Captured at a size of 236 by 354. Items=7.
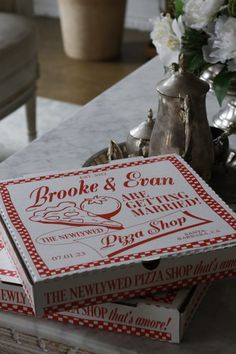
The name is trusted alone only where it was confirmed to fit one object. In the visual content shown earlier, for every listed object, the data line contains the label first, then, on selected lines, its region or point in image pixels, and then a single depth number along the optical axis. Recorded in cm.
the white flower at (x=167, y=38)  178
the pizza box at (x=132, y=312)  128
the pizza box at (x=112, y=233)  125
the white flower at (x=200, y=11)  167
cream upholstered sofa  276
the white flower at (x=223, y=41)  167
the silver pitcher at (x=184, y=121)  152
